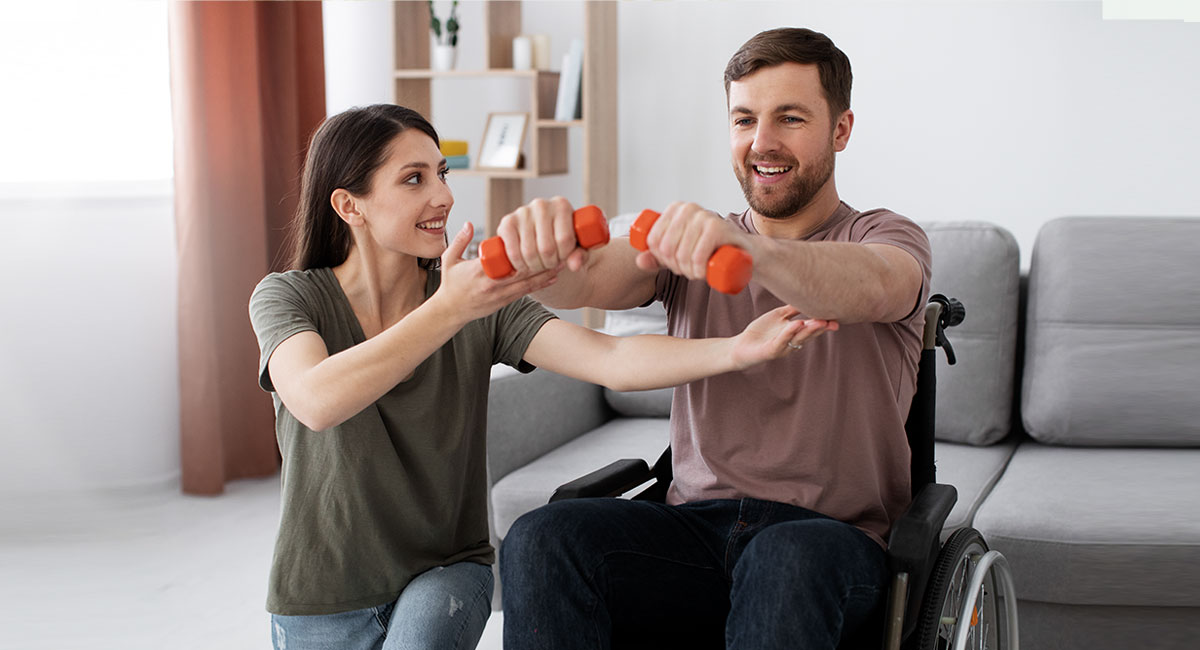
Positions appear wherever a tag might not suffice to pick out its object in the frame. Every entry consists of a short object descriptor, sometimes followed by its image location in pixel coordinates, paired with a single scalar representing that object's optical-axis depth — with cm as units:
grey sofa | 231
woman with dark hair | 131
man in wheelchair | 124
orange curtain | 331
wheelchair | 129
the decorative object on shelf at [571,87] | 353
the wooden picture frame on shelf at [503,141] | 369
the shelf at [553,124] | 351
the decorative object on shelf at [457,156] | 373
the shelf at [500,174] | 362
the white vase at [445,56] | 370
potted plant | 368
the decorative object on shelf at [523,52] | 360
